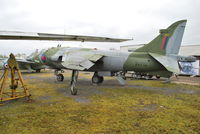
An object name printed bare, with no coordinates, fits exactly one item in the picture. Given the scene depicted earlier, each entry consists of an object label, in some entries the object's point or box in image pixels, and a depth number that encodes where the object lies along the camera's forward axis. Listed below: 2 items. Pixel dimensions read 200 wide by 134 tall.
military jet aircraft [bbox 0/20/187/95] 8.84
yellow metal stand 6.87
